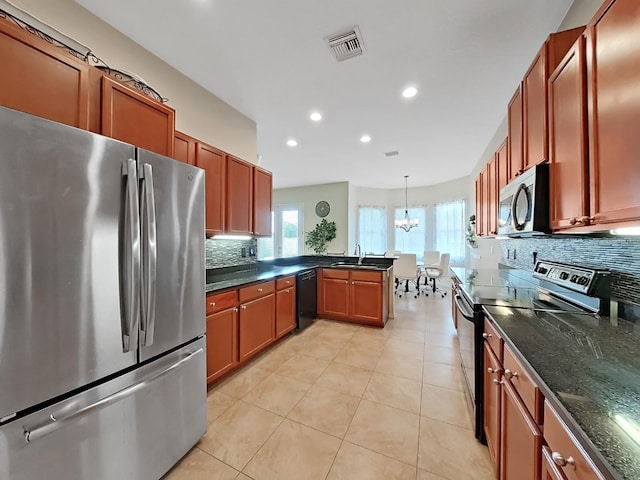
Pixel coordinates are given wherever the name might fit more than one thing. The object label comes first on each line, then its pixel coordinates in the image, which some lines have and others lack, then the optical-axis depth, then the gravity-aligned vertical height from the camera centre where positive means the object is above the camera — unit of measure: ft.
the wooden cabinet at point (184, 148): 7.12 +2.70
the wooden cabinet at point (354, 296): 12.17 -2.79
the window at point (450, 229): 21.95 +1.09
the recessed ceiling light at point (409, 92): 8.98 +5.46
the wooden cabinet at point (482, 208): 10.21 +1.49
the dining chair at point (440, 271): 20.02 -2.42
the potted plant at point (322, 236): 23.48 +0.43
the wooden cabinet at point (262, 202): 10.16 +1.62
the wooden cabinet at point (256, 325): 8.20 -3.02
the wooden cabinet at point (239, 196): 8.90 +1.63
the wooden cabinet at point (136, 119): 4.66 +2.51
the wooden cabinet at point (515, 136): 6.07 +2.70
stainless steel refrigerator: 2.95 -0.96
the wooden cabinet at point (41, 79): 3.49 +2.45
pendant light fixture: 22.53 +1.62
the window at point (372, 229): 25.41 +1.20
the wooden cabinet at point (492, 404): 4.13 -2.97
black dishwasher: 11.57 -2.81
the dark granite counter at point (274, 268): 8.52 -1.36
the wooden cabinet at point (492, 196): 8.60 +1.66
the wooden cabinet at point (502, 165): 7.28 +2.39
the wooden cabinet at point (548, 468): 2.33 -2.21
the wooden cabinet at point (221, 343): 7.00 -3.05
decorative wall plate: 24.10 +3.14
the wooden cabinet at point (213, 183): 7.96 +1.91
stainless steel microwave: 4.77 +0.81
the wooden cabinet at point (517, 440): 2.79 -2.53
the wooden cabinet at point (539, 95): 4.63 +3.08
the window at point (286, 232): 25.53 +0.87
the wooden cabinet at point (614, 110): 2.81 +1.63
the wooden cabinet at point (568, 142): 3.67 +1.61
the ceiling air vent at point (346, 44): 6.51 +5.39
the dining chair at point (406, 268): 18.88 -2.05
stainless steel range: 4.52 -1.31
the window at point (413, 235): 24.97 +0.60
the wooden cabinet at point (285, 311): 10.15 -3.01
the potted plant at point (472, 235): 16.78 +0.44
